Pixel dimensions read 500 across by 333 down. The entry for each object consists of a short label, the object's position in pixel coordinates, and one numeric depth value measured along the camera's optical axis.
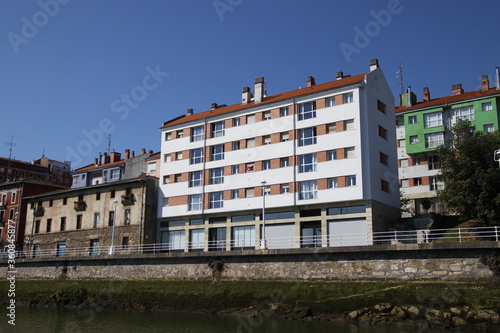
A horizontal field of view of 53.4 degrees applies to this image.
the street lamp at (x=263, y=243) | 34.22
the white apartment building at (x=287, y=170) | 40.38
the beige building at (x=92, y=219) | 49.53
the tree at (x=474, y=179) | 36.03
